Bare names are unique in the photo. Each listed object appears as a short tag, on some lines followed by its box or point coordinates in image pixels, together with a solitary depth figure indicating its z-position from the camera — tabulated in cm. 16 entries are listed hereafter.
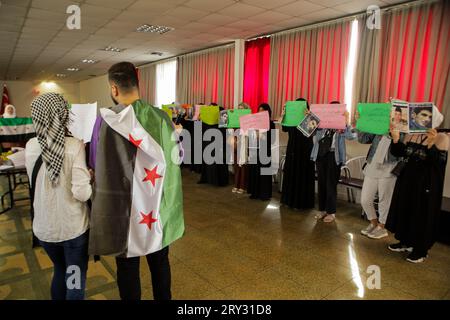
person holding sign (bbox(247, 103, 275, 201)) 489
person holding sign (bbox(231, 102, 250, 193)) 522
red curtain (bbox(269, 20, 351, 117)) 496
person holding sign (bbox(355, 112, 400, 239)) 330
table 357
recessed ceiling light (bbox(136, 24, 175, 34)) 565
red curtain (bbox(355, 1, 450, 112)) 384
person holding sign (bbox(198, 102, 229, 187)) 595
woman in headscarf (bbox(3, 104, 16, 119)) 606
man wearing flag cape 148
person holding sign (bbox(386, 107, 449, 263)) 286
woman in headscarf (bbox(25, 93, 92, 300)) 147
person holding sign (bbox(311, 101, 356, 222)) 388
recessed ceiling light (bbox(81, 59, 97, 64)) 936
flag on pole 1402
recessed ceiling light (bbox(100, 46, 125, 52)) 759
